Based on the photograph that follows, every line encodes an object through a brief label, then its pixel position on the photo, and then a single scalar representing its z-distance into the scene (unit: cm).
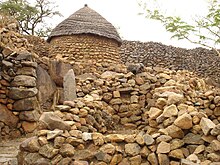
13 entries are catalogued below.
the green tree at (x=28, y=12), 2006
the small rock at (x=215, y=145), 364
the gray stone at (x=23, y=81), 713
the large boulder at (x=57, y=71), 837
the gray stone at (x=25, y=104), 693
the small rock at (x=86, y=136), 419
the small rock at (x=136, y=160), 399
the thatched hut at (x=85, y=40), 1249
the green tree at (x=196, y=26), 1337
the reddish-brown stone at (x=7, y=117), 670
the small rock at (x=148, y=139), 405
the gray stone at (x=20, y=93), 696
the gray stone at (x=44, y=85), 781
